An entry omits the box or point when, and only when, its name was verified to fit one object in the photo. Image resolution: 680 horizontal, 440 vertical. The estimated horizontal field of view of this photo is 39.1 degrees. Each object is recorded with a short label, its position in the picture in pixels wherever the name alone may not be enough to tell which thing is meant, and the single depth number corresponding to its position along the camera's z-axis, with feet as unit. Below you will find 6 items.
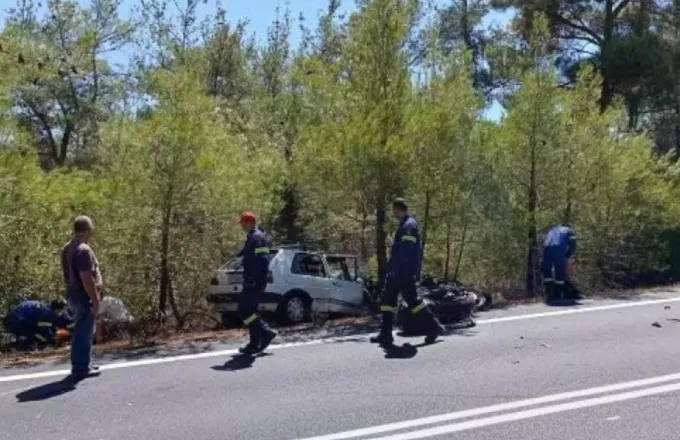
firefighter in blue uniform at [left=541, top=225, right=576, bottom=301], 54.29
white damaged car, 52.54
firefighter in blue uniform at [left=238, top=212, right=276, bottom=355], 37.29
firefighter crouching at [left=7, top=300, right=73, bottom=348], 43.42
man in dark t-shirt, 32.24
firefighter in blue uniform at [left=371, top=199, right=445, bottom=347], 38.73
